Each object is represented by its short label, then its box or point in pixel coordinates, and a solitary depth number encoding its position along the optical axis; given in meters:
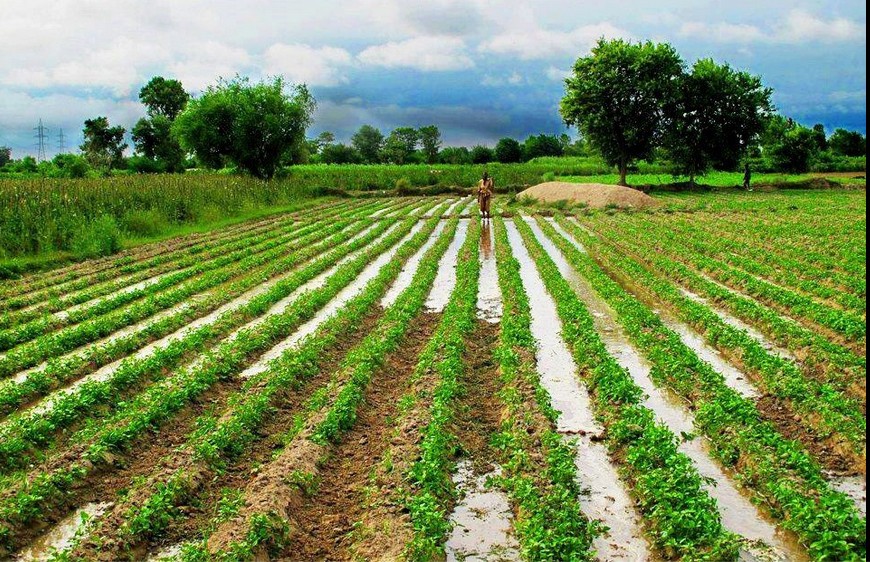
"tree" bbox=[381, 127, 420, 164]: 104.98
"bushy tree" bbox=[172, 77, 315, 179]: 57.41
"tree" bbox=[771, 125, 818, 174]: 63.26
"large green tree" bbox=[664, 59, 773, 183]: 51.84
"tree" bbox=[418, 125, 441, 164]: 133.70
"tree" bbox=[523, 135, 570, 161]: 108.62
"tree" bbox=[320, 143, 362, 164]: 102.54
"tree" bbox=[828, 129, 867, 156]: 79.75
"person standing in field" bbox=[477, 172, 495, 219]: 31.02
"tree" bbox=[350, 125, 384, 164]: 141.25
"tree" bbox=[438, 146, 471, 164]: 92.12
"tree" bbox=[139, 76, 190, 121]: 104.88
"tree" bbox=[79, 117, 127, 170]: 88.75
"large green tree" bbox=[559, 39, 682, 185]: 51.44
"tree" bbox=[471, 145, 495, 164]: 93.47
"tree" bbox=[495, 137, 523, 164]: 97.44
